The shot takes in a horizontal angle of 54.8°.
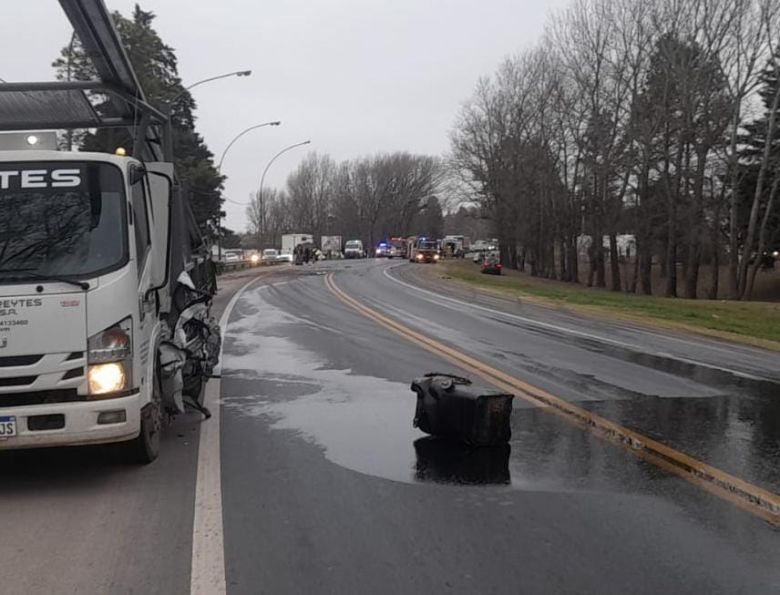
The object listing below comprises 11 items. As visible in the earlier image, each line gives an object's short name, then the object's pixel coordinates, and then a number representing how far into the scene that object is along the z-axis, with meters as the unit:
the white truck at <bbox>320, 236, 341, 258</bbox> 97.56
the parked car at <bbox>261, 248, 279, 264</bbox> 66.02
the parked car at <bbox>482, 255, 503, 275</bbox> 58.22
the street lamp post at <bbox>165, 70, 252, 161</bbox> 9.29
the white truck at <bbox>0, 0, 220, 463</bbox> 5.21
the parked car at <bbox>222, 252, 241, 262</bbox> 66.44
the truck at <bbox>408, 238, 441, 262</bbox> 66.88
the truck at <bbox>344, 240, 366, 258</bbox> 90.31
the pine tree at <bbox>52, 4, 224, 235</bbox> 44.84
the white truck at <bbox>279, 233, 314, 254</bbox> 79.62
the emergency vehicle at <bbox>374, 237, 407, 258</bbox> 90.56
